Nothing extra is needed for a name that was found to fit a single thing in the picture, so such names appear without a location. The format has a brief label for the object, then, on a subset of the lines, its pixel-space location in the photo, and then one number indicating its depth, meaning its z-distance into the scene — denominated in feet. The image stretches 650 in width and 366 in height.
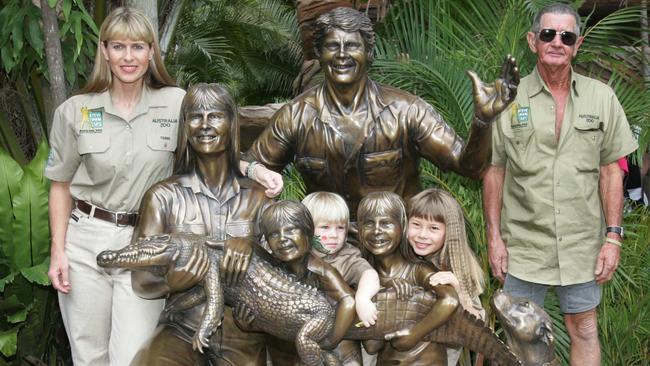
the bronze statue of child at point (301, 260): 11.44
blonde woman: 13.80
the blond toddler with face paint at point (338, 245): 12.16
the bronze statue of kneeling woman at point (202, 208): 12.21
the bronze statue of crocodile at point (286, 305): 11.34
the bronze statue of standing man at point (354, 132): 13.52
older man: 15.25
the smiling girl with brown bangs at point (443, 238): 12.96
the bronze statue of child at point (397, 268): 11.87
